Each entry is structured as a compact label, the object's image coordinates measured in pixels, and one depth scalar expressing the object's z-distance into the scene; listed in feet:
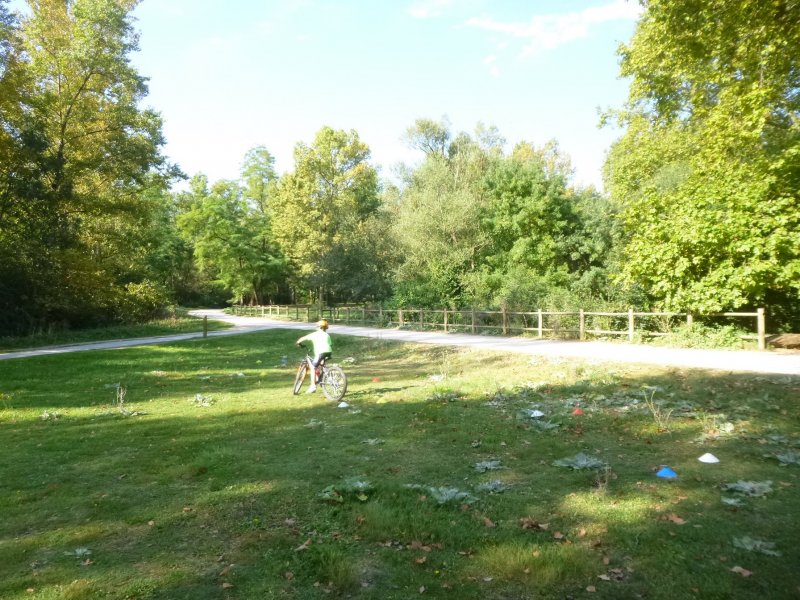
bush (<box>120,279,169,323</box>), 106.73
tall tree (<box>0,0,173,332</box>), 83.30
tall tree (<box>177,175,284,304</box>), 196.13
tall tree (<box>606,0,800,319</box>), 47.24
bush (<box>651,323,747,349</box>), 51.55
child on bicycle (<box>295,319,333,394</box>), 37.70
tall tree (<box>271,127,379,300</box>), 159.63
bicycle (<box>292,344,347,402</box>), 35.86
